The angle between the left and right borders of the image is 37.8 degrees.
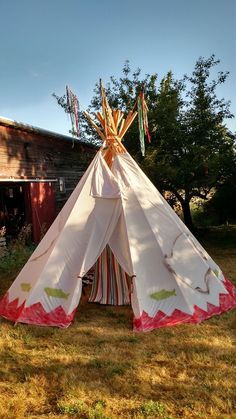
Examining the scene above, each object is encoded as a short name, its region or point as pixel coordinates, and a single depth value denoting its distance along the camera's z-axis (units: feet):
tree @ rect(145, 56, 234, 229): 40.32
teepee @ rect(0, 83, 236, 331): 17.85
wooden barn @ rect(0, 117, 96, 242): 39.65
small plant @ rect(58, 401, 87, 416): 10.97
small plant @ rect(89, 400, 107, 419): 10.68
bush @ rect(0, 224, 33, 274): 31.54
